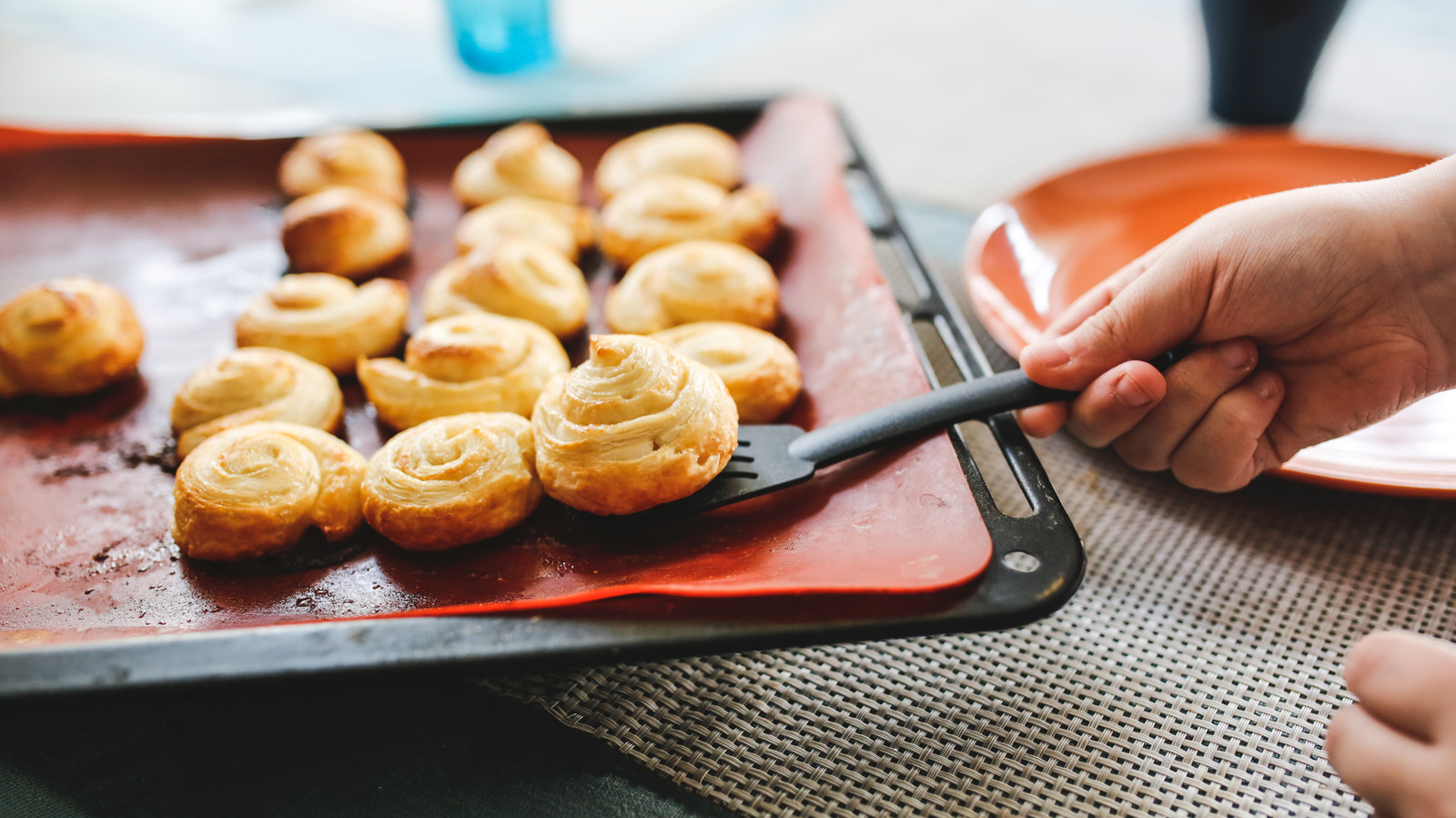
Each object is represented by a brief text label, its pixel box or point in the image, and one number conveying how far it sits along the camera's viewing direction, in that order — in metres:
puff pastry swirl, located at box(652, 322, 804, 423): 0.61
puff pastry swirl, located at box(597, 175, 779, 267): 0.70
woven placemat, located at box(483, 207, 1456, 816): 0.53
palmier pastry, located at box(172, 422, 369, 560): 0.57
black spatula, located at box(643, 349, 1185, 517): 0.56
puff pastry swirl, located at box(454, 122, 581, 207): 0.74
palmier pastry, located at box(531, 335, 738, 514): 0.56
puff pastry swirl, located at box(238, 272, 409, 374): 0.65
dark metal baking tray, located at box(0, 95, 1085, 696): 0.50
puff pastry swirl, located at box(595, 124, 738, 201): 0.75
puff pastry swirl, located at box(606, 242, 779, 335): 0.65
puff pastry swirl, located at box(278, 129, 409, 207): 0.74
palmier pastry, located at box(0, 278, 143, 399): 0.64
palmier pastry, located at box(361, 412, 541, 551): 0.57
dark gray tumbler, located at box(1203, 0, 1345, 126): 0.78
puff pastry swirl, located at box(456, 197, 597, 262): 0.71
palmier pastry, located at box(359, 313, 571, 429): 0.62
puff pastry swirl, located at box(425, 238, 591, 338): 0.66
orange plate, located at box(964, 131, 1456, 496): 0.65
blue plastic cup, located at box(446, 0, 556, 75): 1.03
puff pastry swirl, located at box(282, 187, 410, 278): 0.70
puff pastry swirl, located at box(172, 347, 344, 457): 0.61
